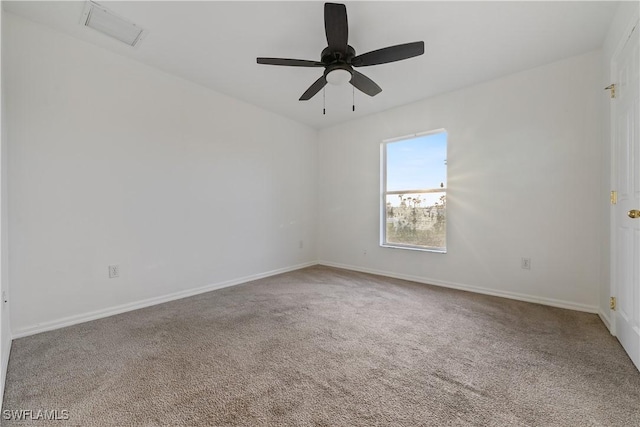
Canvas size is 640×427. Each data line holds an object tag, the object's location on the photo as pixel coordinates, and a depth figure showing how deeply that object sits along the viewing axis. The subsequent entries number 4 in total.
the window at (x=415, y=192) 3.66
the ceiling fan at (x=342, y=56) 1.80
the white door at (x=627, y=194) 1.72
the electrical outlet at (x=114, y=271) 2.61
